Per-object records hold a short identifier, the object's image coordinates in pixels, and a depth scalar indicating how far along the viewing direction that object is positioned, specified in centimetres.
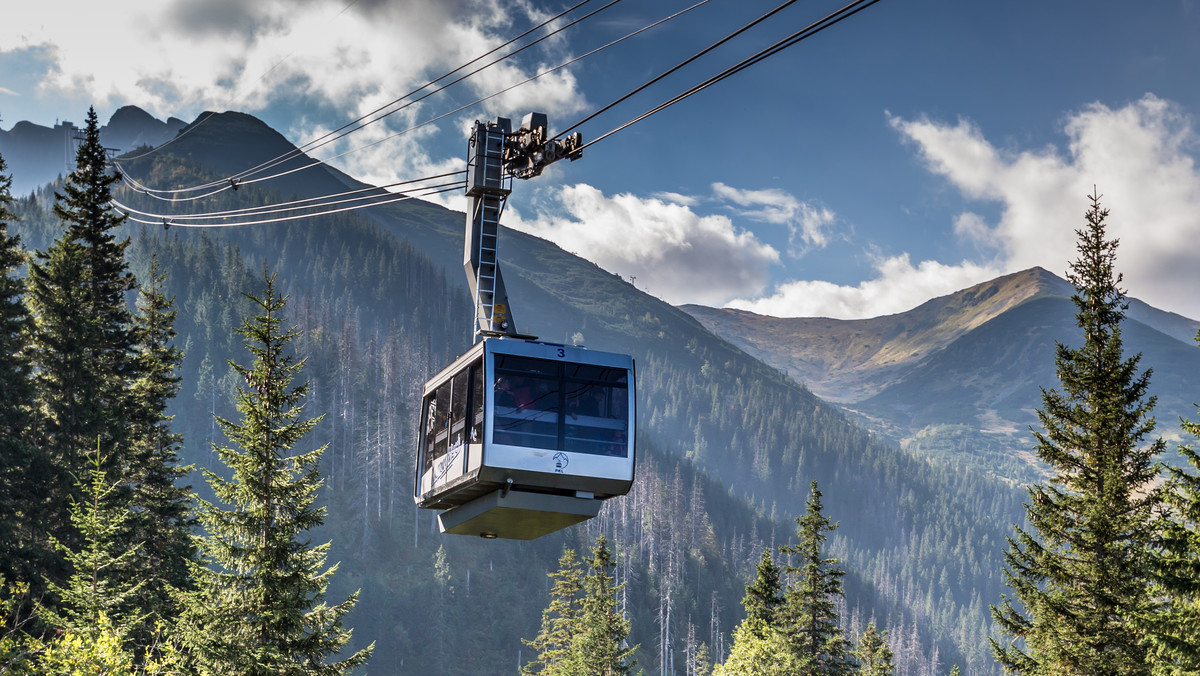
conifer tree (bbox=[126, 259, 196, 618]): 3462
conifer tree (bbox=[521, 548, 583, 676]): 5388
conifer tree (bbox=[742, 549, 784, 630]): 4578
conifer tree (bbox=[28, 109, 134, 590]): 3519
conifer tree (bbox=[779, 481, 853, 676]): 4353
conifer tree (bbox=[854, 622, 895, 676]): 5544
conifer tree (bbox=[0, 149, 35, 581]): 2948
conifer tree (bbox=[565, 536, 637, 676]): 5044
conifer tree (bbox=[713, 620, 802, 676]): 4175
